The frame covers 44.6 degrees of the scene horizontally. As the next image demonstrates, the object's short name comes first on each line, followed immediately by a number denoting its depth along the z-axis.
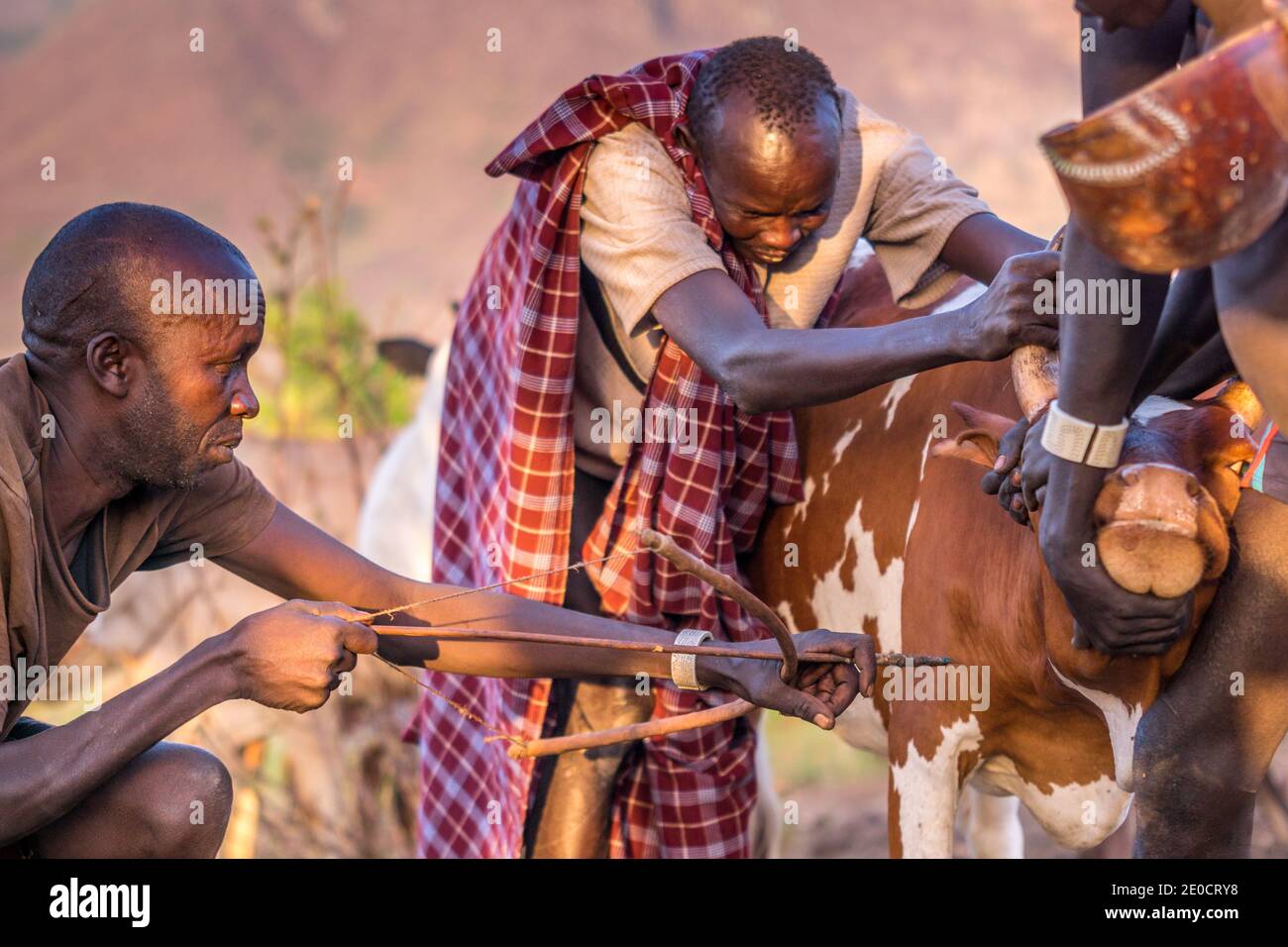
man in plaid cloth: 3.16
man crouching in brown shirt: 2.49
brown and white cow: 2.31
